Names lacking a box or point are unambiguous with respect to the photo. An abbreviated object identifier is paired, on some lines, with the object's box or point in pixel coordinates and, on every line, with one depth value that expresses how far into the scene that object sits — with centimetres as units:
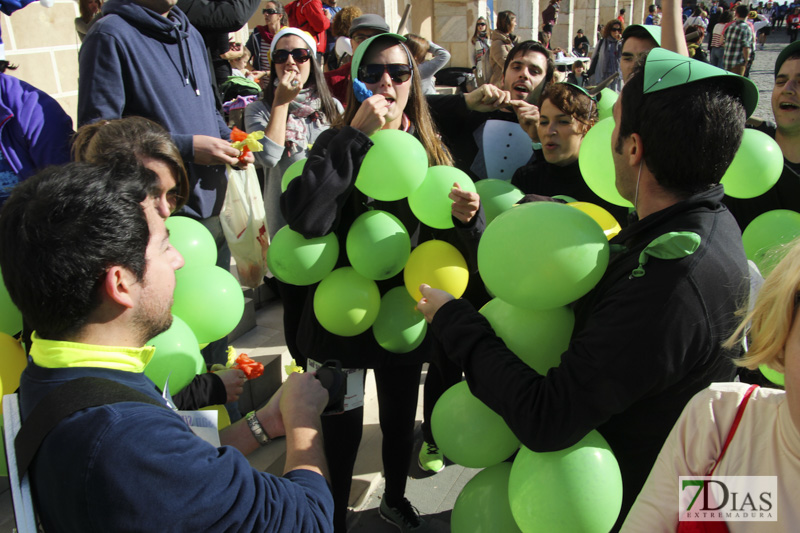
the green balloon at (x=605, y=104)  254
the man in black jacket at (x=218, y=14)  324
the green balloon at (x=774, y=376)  167
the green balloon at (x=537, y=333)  136
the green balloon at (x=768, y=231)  204
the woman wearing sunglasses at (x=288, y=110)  296
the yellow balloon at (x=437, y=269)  184
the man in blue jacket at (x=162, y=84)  223
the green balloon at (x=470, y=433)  142
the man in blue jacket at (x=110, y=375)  90
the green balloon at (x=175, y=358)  153
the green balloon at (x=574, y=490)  123
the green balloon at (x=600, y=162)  173
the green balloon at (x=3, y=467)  143
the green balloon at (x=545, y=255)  125
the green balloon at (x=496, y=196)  208
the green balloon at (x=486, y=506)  142
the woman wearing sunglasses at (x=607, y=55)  824
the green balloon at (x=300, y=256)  186
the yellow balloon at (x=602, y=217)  184
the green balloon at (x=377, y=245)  182
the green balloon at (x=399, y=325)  196
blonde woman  95
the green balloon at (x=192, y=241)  187
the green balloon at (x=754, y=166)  197
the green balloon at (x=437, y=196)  184
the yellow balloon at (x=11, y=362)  151
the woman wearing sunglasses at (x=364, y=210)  181
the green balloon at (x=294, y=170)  204
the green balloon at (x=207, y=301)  177
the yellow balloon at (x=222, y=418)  192
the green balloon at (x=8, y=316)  165
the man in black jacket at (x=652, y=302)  112
